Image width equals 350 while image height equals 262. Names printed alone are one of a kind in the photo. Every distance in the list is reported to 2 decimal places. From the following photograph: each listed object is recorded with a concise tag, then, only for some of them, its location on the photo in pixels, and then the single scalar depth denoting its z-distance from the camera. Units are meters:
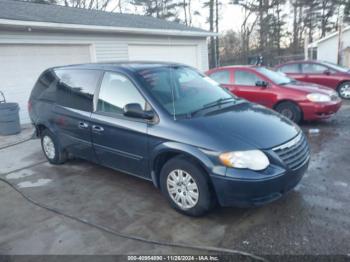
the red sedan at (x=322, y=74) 10.81
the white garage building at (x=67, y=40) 8.38
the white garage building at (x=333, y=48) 20.58
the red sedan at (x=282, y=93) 6.92
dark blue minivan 3.02
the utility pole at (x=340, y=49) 18.96
